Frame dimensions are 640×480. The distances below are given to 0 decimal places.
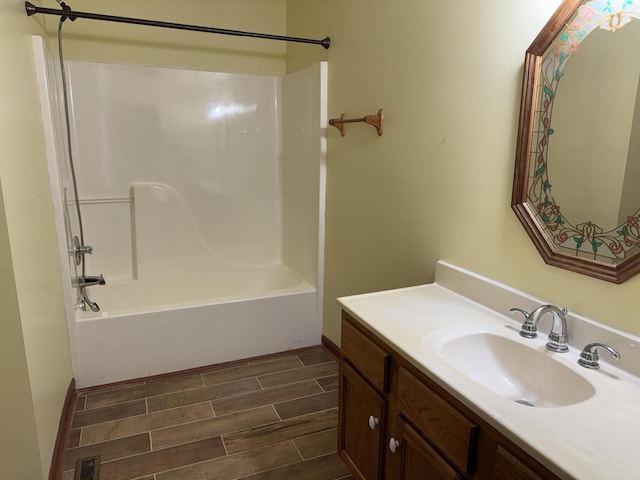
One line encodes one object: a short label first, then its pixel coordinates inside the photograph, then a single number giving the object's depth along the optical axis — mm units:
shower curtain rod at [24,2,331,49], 2126
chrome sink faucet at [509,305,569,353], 1319
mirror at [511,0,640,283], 1197
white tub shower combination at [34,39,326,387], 2651
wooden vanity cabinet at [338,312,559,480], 1038
